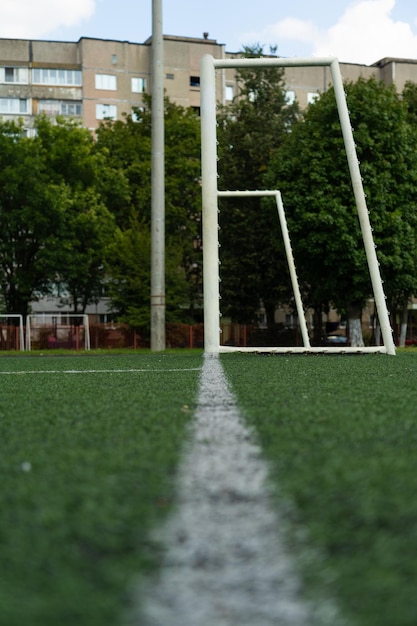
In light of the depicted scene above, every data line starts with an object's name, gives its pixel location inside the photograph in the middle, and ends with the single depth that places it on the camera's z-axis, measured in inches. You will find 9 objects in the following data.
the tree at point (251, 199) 1230.3
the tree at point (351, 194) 959.0
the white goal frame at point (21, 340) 1022.5
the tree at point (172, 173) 1353.3
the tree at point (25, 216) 1160.2
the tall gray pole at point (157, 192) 762.2
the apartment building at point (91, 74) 2006.6
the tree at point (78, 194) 1186.6
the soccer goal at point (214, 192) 366.9
